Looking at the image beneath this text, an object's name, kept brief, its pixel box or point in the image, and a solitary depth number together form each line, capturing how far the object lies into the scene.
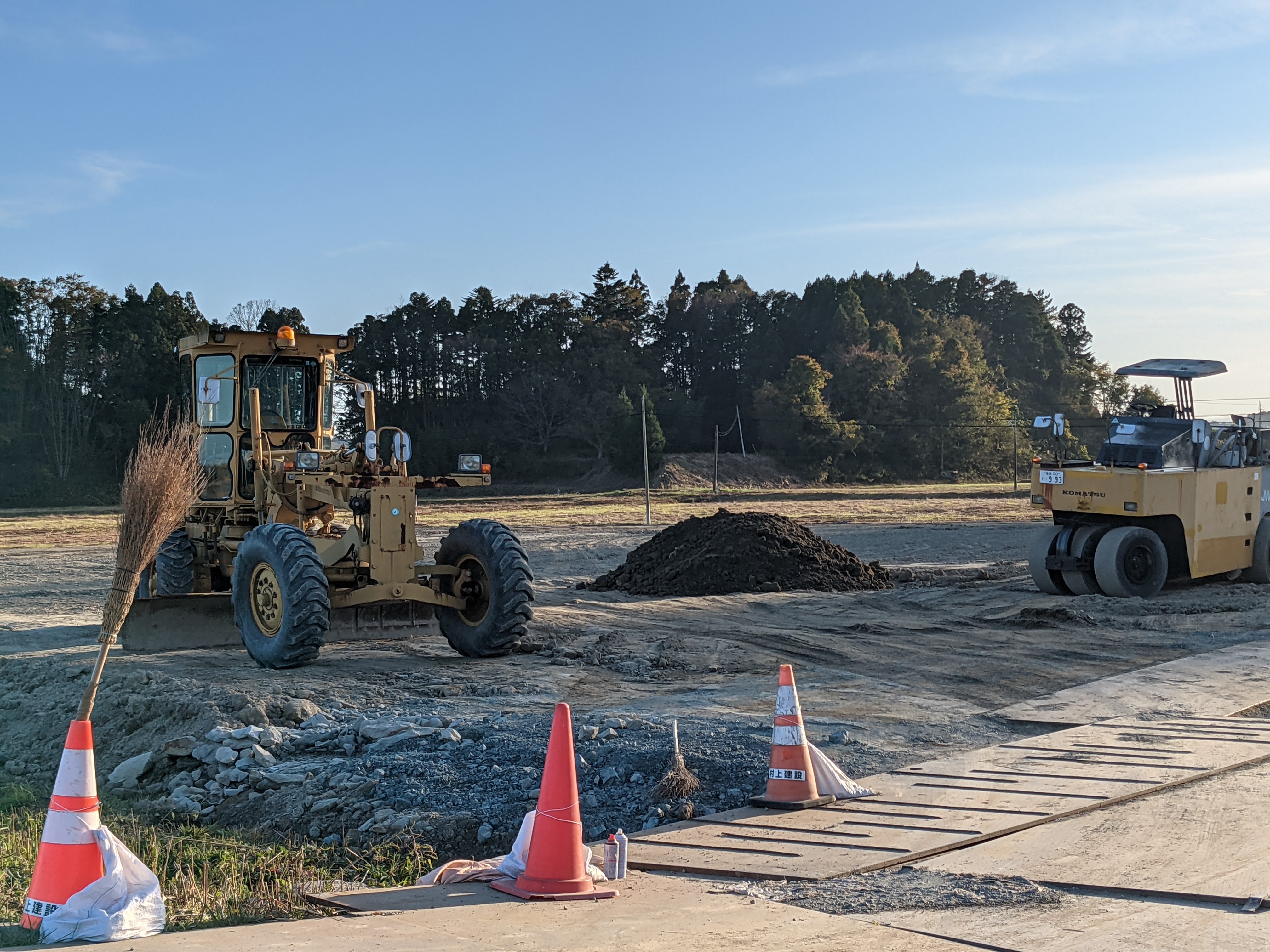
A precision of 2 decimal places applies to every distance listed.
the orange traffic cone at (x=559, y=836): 5.06
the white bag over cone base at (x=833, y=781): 6.69
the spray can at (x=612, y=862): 5.31
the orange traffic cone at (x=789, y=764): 6.56
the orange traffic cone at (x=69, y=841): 4.55
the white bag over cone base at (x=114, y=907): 4.47
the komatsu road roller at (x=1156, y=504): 16.92
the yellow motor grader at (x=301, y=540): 10.85
